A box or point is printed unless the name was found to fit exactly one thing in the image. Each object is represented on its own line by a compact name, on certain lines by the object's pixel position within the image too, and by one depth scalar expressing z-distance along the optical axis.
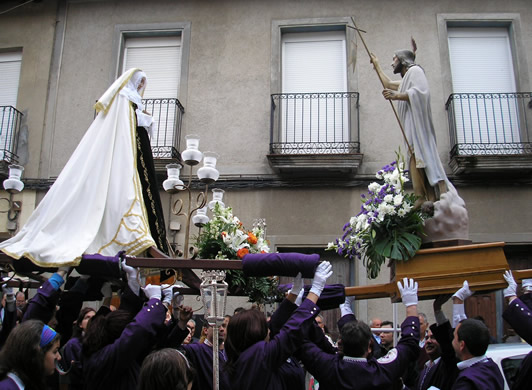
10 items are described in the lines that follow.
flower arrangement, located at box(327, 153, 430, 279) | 4.09
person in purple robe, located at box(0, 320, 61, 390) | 2.56
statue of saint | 4.29
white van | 4.87
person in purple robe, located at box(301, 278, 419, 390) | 3.18
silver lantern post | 3.30
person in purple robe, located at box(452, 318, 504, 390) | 3.25
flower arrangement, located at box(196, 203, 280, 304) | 4.32
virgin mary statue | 3.89
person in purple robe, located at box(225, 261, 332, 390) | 3.16
